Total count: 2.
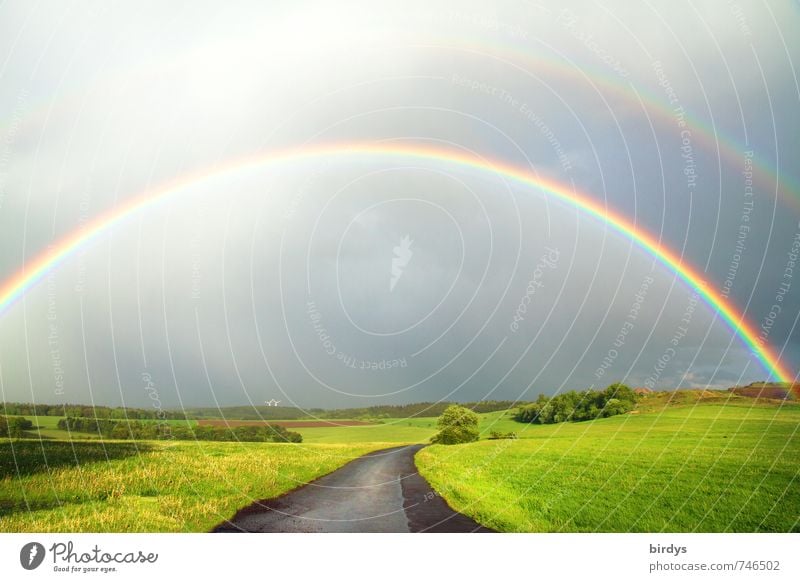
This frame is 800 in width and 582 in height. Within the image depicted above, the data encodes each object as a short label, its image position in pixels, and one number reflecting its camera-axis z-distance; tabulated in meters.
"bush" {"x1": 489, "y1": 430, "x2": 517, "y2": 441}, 39.00
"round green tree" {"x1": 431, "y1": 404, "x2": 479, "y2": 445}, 38.41
